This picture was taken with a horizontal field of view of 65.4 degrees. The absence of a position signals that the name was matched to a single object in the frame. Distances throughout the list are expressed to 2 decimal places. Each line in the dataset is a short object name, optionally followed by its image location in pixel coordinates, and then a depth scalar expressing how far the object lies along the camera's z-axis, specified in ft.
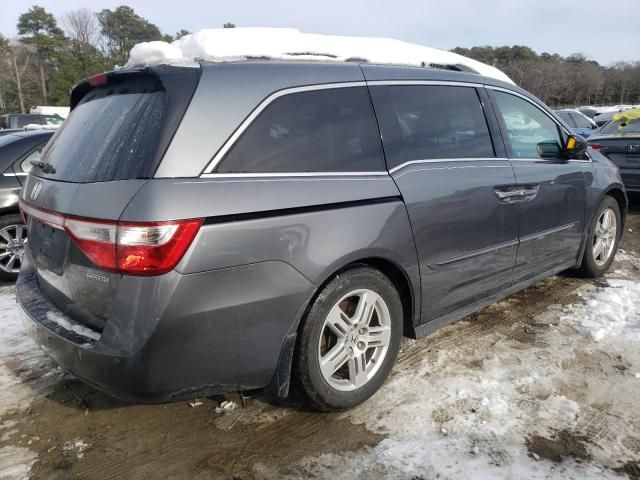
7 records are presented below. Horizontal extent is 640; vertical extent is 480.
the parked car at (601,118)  63.52
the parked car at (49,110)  106.83
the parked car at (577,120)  48.85
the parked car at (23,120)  70.67
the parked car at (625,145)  22.41
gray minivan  6.42
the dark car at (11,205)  16.11
